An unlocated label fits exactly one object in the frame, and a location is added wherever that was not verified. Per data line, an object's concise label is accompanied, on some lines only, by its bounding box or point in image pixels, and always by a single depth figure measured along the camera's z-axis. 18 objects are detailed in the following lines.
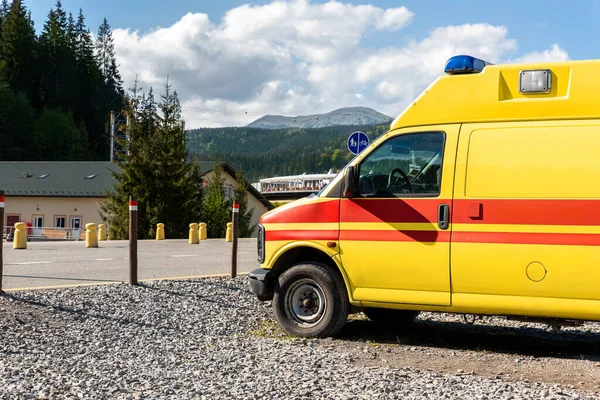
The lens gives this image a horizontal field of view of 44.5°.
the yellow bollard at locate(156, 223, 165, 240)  35.53
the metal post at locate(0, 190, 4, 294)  9.21
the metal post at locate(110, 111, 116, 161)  64.55
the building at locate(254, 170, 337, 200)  109.94
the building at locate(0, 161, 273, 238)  61.16
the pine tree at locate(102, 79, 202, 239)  42.59
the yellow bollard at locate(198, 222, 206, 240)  35.06
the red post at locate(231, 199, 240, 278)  12.39
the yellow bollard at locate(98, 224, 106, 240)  35.09
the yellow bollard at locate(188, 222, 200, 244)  28.29
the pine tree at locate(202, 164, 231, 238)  44.94
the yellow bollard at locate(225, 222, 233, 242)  30.50
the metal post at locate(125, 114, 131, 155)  42.86
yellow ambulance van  6.50
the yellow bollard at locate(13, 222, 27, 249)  22.84
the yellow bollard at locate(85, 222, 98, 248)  24.36
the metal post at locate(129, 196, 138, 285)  10.85
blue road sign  17.62
